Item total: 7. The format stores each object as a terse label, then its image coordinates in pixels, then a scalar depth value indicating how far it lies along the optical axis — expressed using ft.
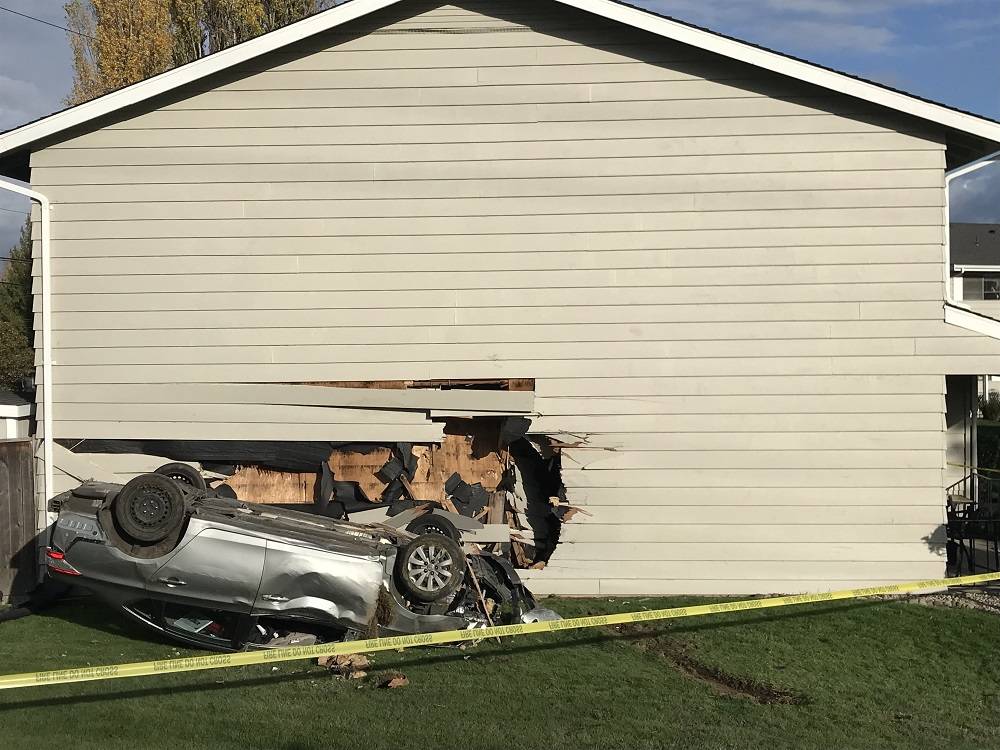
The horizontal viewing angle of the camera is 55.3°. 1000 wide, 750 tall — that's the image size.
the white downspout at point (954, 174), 34.45
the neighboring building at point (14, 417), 35.94
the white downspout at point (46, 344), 35.01
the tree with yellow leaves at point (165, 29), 86.12
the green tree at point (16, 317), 100.48
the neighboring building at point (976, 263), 117.40
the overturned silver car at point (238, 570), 26.61
